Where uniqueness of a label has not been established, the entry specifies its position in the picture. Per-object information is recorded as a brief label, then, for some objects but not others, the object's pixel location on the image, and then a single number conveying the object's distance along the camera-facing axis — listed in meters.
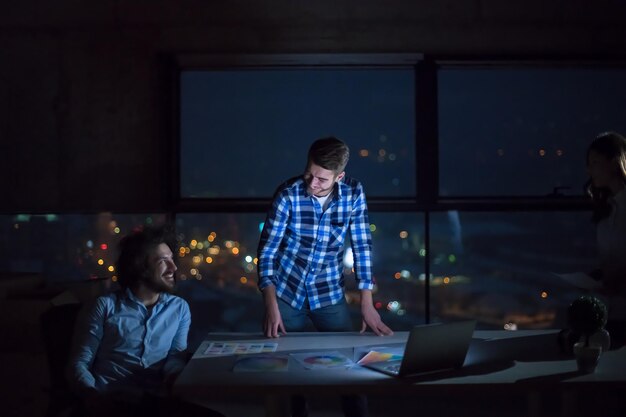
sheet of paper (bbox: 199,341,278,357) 2.41
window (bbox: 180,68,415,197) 4.12
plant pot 2.13
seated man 2.45
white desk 2.00
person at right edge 2.65
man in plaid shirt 2.95
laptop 2.02
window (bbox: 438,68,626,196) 4.09
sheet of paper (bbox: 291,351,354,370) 2.21
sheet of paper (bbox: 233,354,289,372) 2.17
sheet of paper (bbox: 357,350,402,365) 2.27
